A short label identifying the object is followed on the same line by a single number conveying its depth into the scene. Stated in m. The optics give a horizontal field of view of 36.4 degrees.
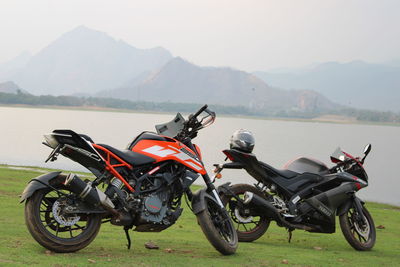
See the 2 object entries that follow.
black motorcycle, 9.22
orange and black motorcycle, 6.65
